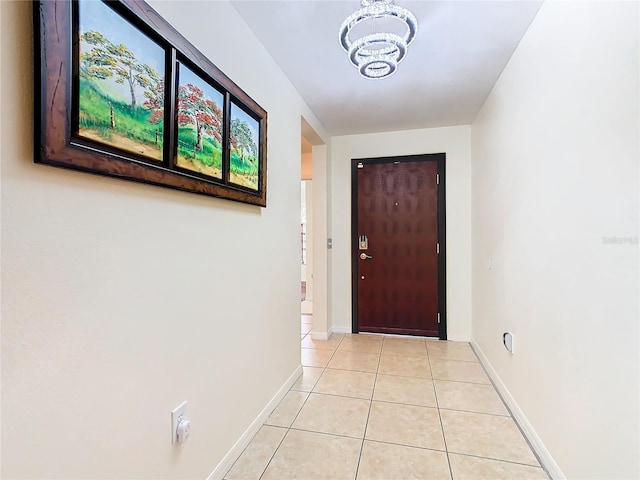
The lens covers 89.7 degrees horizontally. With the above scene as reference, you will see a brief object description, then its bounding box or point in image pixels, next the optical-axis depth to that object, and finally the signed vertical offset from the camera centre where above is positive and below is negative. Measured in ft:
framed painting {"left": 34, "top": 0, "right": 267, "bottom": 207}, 2.59 +1.51
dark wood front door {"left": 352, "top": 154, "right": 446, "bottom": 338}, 12.04 -0.10
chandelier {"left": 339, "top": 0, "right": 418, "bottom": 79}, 4.63 +3.20
